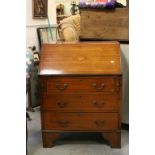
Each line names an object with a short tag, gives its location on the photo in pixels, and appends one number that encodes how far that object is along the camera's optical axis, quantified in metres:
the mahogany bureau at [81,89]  2.88
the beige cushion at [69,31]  3.52
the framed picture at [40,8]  4.43
